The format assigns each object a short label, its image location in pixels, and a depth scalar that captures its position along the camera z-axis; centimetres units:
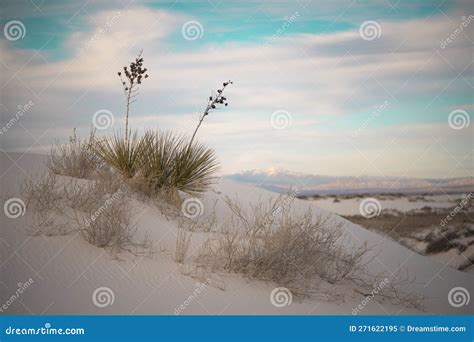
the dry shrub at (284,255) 665
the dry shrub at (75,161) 960
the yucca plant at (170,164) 972
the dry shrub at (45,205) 672
